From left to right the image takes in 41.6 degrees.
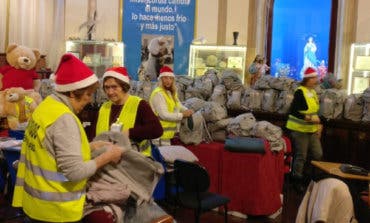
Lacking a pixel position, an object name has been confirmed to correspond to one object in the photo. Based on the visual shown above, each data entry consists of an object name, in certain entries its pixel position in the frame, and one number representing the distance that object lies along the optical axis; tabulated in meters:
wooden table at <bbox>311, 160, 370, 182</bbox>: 3.55
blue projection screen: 8.56
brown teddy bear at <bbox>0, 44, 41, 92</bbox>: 5.68
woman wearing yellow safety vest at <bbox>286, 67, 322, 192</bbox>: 5.77
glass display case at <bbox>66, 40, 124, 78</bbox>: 8.59
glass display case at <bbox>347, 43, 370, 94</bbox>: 7.89
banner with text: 8.98
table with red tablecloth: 4.65
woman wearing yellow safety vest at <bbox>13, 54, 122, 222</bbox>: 2.07
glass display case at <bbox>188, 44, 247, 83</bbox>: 8.59
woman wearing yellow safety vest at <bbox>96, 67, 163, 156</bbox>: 3.14
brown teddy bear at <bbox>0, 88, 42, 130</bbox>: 5.33
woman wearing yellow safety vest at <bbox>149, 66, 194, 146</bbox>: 4.60
